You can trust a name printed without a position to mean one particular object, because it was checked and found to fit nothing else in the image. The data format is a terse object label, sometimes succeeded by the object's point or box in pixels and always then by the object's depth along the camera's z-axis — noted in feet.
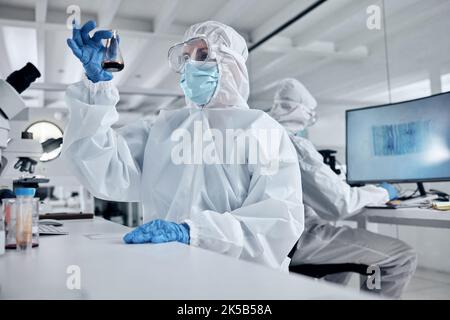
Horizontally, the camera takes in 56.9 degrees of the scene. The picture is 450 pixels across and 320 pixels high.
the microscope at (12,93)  3.39
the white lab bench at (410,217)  5.24
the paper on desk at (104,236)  3.66
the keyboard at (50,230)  4.00
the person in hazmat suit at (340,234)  6.16
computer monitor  6.00
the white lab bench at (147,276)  1.74
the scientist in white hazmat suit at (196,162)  3.82
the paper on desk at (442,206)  5.51
